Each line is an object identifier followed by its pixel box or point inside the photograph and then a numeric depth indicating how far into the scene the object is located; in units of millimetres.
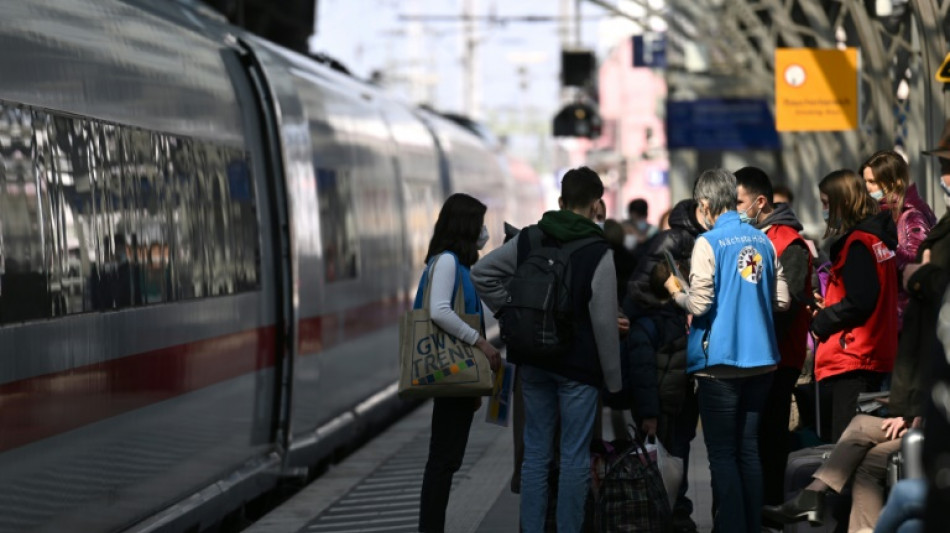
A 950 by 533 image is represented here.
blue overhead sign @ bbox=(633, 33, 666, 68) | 74838
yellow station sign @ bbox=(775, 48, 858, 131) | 34184
